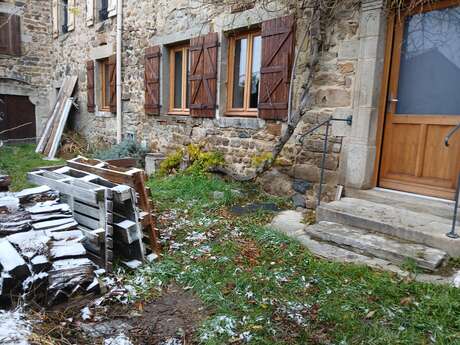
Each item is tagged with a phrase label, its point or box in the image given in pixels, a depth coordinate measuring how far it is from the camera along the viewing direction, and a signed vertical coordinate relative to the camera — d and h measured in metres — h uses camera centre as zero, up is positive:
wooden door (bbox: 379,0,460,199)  3.52 +0.22
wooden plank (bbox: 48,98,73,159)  9.37 -0.58
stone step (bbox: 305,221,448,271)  2.80 -1.04
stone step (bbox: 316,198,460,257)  2.98 -0.90
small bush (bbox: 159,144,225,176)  5.80 -0.77
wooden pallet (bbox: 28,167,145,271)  2.88 -0.88
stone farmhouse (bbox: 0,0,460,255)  3.68 +0.44
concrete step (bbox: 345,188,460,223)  3.41 -0.79
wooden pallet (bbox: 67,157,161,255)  3.30 -0.74
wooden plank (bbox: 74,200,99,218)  3.07 -0.87
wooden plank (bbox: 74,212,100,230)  3.07 -0.97
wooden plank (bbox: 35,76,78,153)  9.92 +0.05
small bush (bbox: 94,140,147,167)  7.21 -0.82
